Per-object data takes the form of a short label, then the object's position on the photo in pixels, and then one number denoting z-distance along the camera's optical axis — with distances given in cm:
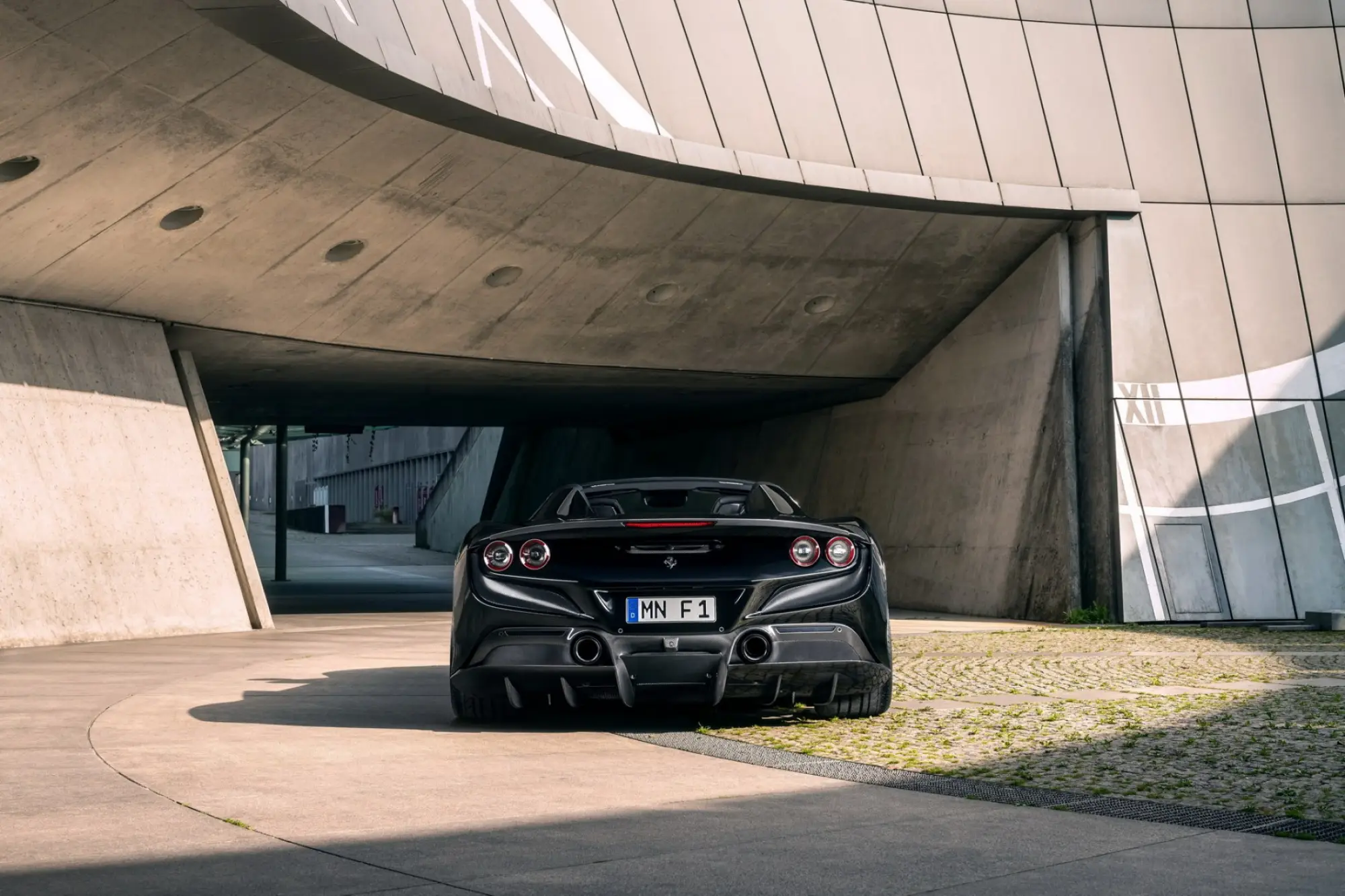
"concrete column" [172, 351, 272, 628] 1659
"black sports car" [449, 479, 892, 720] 627
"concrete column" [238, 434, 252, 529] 3212
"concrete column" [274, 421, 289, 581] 2931
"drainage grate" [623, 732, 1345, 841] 434
